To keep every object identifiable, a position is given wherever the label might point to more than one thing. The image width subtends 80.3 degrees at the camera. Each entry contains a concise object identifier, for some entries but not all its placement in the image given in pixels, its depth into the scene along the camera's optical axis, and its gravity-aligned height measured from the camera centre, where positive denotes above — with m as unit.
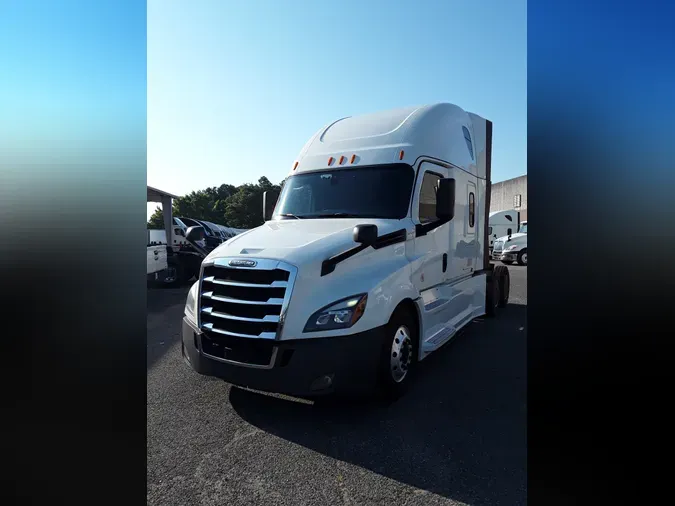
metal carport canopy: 13.14 +1.24
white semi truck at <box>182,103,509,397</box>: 3.44 -0.21
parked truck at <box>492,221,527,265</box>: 17.58 -0.04
